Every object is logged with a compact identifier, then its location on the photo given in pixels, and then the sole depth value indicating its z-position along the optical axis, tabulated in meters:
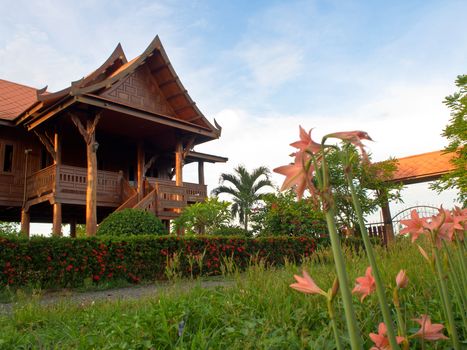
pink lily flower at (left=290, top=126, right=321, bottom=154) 0.83
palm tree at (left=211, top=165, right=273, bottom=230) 26.31
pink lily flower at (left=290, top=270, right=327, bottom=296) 0.84
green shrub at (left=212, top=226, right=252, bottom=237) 15.62
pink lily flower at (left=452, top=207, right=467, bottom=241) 1.36
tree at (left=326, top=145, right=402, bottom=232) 18.66
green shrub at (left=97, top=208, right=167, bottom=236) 12.30
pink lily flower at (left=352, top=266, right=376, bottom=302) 1.04
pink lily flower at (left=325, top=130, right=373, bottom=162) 0.78
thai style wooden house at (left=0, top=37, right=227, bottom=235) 13.79
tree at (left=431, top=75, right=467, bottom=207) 13.50
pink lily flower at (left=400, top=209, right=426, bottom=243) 1.30
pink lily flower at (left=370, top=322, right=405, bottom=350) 0.95
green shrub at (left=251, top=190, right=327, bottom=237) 16.27
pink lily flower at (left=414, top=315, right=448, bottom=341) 1.01
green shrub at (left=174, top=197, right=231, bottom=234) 15.05
